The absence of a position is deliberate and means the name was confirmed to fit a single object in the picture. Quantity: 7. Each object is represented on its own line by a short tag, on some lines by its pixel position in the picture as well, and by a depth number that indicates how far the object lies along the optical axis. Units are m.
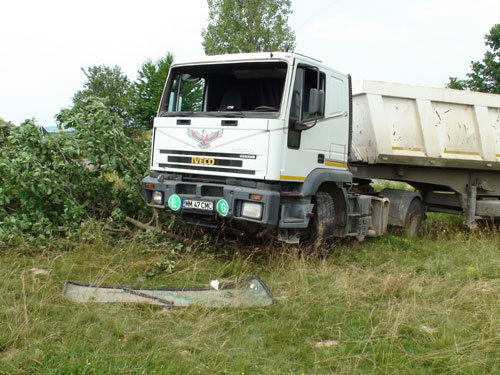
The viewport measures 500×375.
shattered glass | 4.67
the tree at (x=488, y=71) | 30.34
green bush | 6.48
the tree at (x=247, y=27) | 40.78
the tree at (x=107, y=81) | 56.00
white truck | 5.77
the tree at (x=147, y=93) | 36.86
